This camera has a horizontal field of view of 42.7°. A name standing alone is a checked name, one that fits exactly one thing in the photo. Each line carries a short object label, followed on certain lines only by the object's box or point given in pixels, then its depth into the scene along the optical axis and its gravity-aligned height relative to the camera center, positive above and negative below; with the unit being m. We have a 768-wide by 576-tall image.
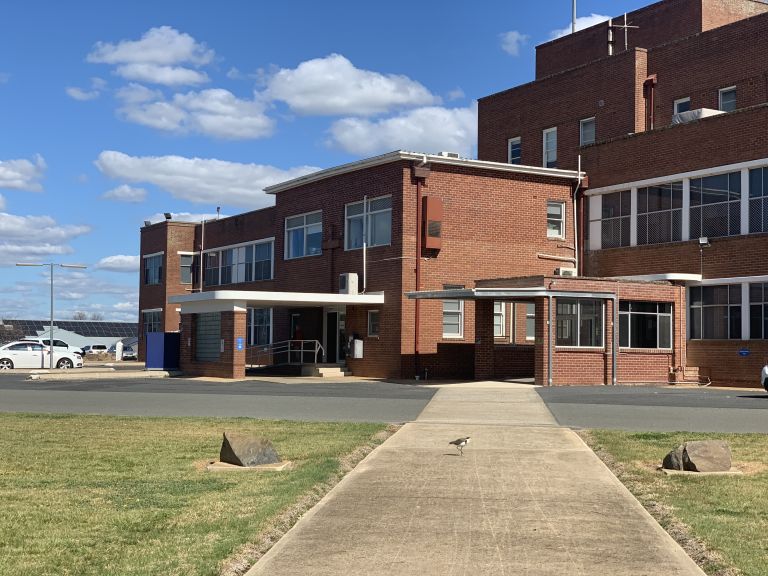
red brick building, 29.61 +3.65
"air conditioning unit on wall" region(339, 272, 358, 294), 34.31 +2.02
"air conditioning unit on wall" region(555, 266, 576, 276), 34.81 +2.59
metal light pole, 44.68 -0.77
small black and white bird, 12.81 -1.31
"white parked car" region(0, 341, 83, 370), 47.09 -0.95
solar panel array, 108.25 +1.21
